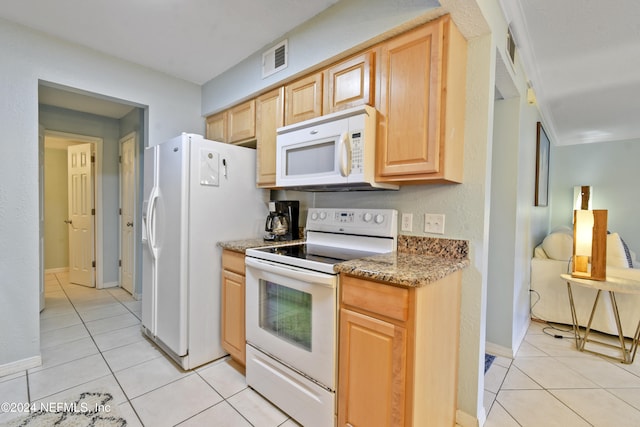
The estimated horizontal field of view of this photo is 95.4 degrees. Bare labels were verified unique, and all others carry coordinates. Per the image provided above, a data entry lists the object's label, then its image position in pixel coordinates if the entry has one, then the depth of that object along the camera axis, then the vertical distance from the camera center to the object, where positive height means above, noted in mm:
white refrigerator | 2102 -201
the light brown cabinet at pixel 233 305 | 2068 -744
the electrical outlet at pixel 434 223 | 1701 -96
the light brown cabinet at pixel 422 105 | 1467 +541
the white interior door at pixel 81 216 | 4129 -210
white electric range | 1450 -588
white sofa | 2646 -805
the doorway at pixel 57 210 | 4598 -153
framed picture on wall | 3059 +480
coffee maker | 2334 -133
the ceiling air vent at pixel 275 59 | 2213 +1150
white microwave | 1646 +331
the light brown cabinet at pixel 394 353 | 1199 -652
